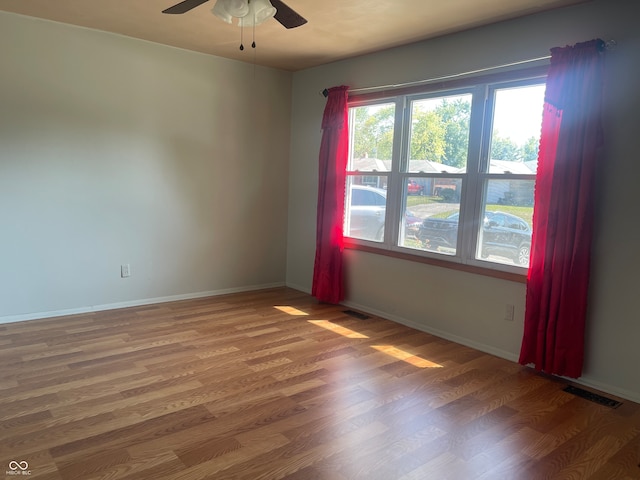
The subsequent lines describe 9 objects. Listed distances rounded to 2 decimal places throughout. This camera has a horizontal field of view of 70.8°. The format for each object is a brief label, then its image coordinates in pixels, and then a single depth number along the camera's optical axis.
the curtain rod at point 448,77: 2.87
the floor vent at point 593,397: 2.80
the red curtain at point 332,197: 4.60
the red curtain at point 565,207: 2.89
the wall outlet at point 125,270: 4.36
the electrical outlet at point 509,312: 3.42
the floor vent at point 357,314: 4.41
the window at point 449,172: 3.38
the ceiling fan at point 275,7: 2.32
